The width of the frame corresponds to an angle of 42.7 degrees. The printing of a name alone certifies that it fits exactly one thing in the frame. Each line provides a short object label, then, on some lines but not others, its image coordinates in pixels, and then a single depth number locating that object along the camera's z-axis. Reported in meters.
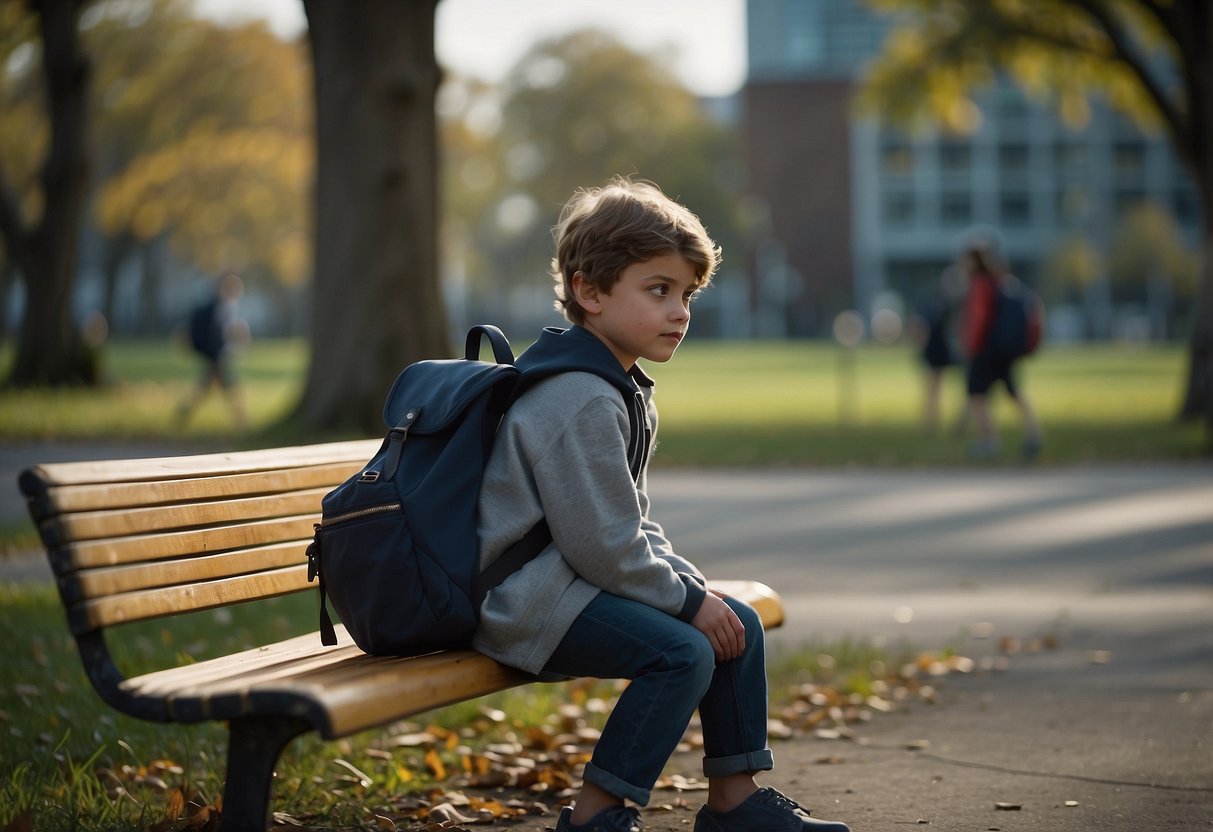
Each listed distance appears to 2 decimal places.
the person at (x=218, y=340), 18.44
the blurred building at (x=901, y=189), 81.62
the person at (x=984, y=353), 14.64
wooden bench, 2.89
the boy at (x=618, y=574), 3.24
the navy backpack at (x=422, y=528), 3.14
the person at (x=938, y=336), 17.19
